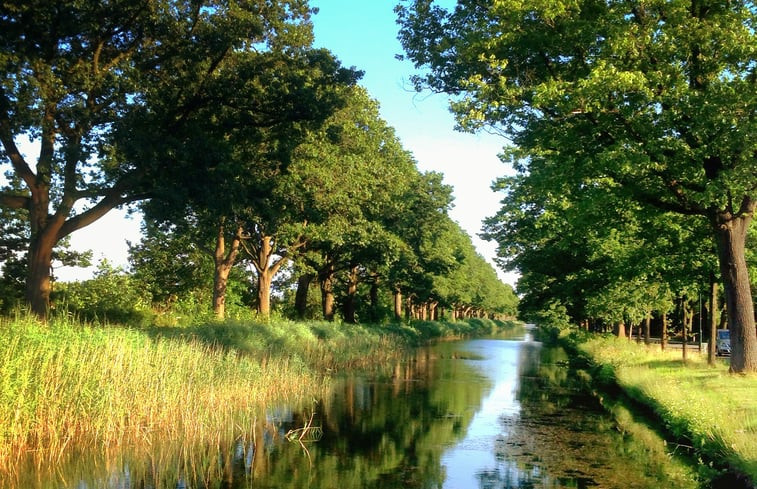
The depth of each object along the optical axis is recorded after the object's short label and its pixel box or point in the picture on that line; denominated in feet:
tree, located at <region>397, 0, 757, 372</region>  49.52
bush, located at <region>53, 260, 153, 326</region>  81.25
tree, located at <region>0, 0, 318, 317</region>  60.49
